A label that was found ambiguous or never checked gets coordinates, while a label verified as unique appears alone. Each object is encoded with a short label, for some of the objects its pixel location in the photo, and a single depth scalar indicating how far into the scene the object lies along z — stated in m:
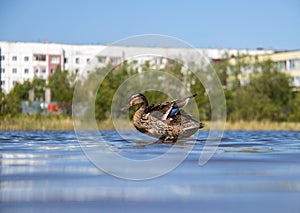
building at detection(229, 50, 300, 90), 87.35
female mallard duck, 13.90
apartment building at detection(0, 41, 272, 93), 109.31
